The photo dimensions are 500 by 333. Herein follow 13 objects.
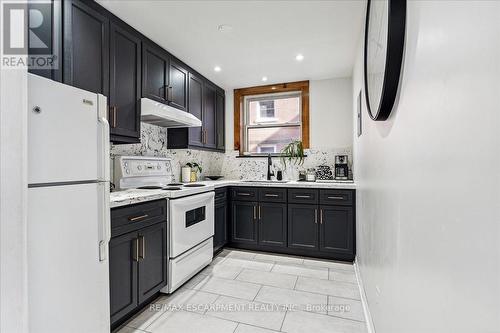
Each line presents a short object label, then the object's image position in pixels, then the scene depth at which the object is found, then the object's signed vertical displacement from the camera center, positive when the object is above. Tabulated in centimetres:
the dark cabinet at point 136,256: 171 -67
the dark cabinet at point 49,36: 164 +87
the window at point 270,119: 399 +79
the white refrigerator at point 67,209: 115 -21
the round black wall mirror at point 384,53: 93 +48
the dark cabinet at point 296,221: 304 -69
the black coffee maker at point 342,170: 356 -5
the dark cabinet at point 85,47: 176 +90
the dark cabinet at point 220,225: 318 -76
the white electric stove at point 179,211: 225 -44
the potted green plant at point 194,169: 359 -3
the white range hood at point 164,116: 242 +52
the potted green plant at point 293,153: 373 +20
